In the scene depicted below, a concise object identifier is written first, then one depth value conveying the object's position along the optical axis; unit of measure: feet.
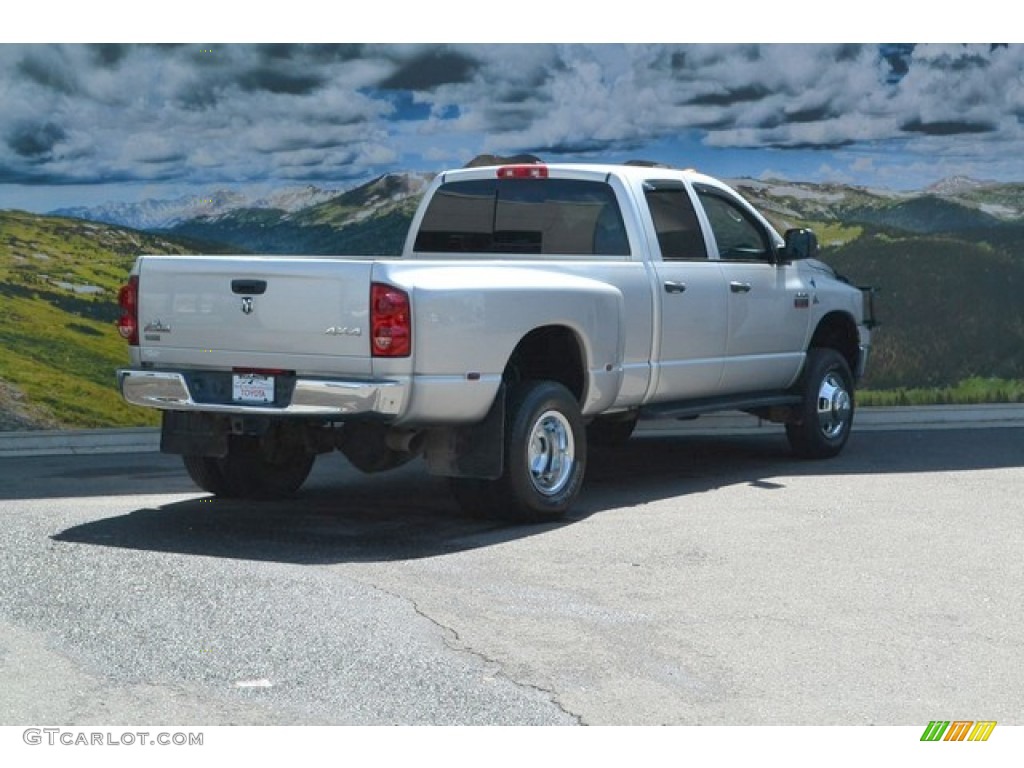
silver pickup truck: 30.12
